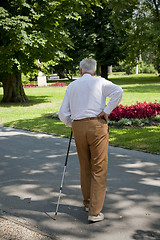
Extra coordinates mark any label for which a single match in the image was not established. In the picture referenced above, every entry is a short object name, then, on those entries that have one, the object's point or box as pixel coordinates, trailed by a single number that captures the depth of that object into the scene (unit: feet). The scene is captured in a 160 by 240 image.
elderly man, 12.76
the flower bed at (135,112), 37.58
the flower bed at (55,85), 123.03
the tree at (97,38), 122.01
